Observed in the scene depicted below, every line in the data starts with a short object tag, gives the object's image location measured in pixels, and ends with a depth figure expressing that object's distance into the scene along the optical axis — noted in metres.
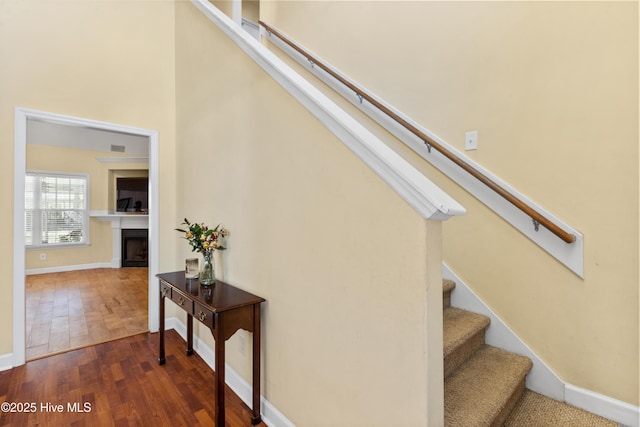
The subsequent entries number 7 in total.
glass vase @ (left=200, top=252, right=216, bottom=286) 2.07
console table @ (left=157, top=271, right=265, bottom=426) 1.59
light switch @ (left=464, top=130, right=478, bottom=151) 2.01
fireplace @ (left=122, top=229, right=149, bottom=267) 6.48
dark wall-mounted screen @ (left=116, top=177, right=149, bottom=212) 6.58
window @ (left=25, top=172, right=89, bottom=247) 5.69
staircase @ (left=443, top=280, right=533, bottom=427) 1.32
